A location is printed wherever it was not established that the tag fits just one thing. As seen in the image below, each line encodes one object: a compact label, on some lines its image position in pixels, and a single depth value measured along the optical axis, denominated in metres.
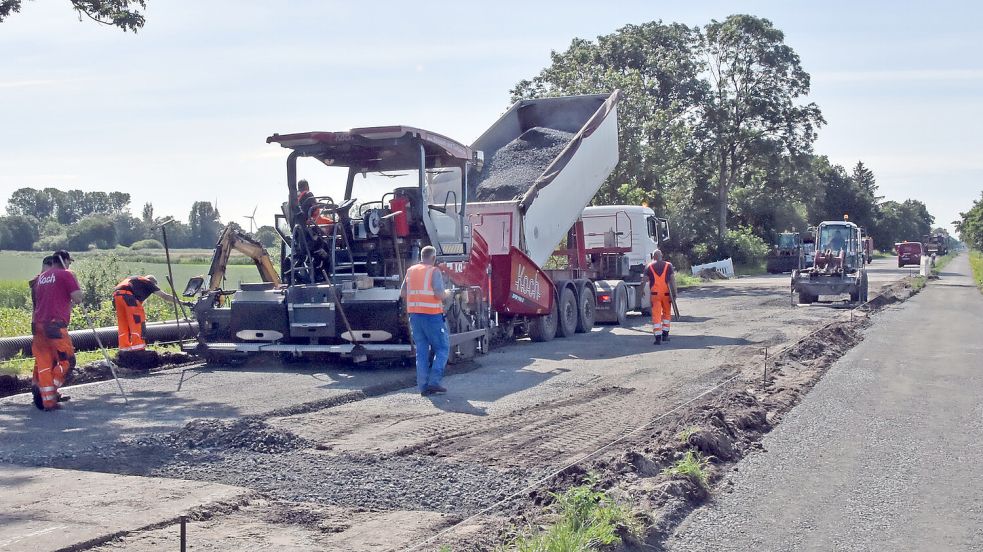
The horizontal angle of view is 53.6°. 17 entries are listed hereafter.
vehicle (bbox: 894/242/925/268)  65.31
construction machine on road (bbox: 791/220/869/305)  25.89
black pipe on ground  13.31
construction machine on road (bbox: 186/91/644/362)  12.30
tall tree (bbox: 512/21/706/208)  35.66
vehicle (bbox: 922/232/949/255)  79.56
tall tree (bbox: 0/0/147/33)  14.98
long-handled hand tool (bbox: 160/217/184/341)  12.22
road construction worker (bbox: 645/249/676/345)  15.97
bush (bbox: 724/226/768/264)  54.59
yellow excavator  13.70
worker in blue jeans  10.37
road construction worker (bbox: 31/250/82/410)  9.63
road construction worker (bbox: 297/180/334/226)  13.09
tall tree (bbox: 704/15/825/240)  56.16
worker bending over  13.17
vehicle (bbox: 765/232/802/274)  53.62
